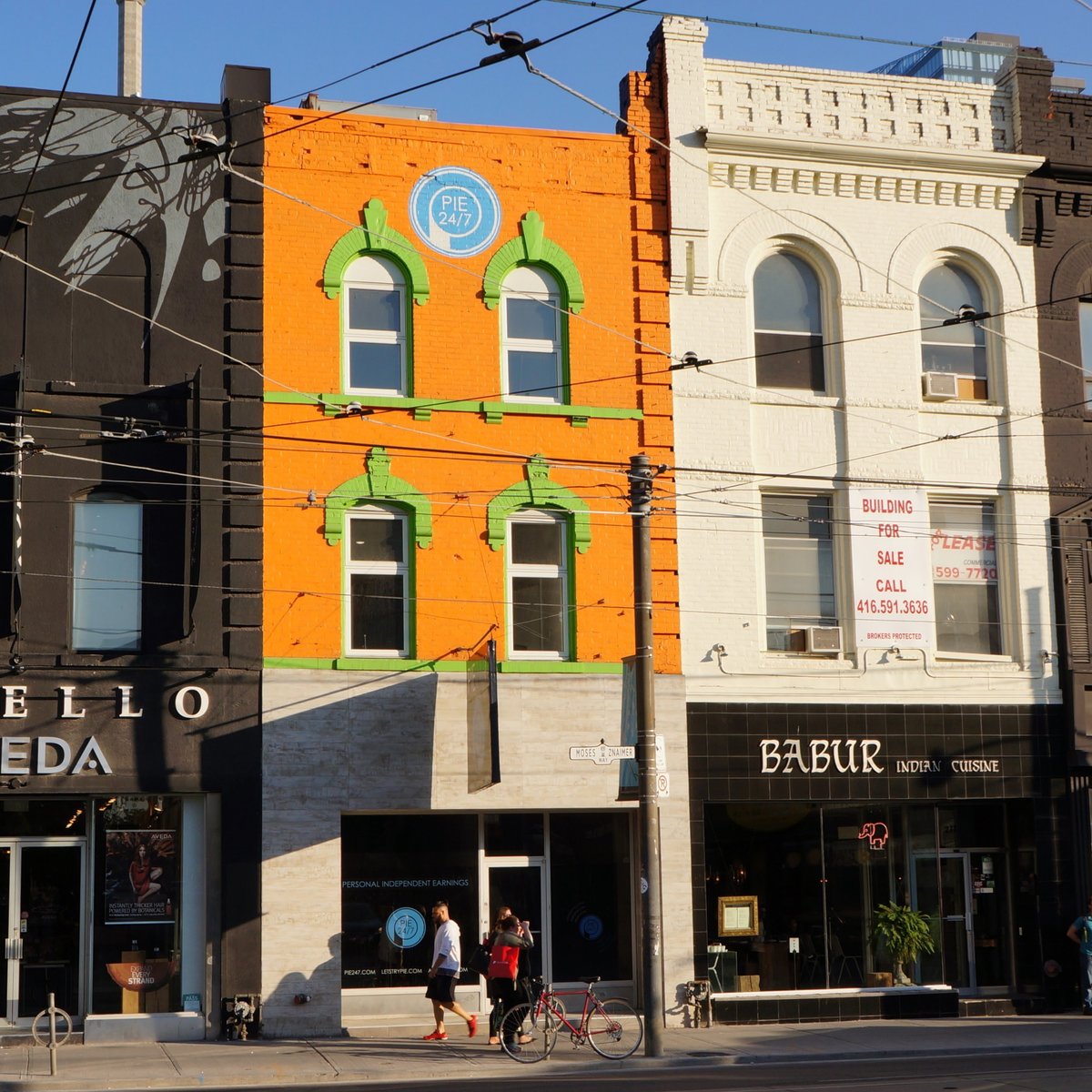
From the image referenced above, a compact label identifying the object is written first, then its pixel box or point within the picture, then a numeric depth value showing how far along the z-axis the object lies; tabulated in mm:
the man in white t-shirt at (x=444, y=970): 18766
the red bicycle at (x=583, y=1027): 17688
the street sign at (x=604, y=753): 19062
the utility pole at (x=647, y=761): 17562
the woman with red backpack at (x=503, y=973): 18062
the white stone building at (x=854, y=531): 21734
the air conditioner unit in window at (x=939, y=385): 22969
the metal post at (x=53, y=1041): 15805
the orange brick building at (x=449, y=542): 20109
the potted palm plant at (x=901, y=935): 21750
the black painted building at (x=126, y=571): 19156
